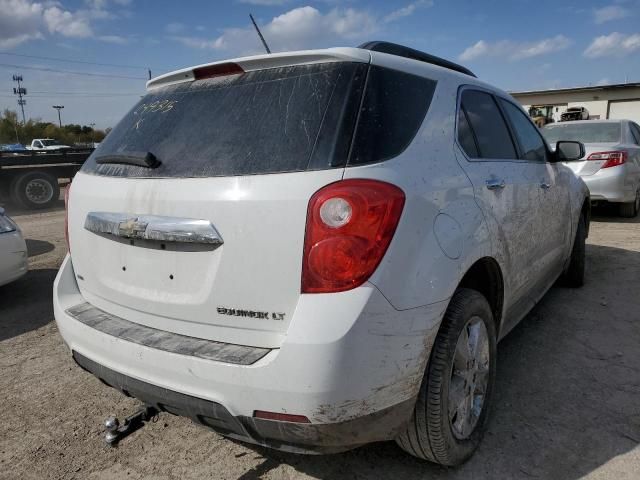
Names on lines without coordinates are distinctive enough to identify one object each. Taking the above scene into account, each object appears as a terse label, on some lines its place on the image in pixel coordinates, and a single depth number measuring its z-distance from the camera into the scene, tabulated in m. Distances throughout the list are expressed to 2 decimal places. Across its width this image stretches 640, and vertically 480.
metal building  29.52
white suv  1.62
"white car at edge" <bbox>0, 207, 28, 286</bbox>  4.53
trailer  11.12
